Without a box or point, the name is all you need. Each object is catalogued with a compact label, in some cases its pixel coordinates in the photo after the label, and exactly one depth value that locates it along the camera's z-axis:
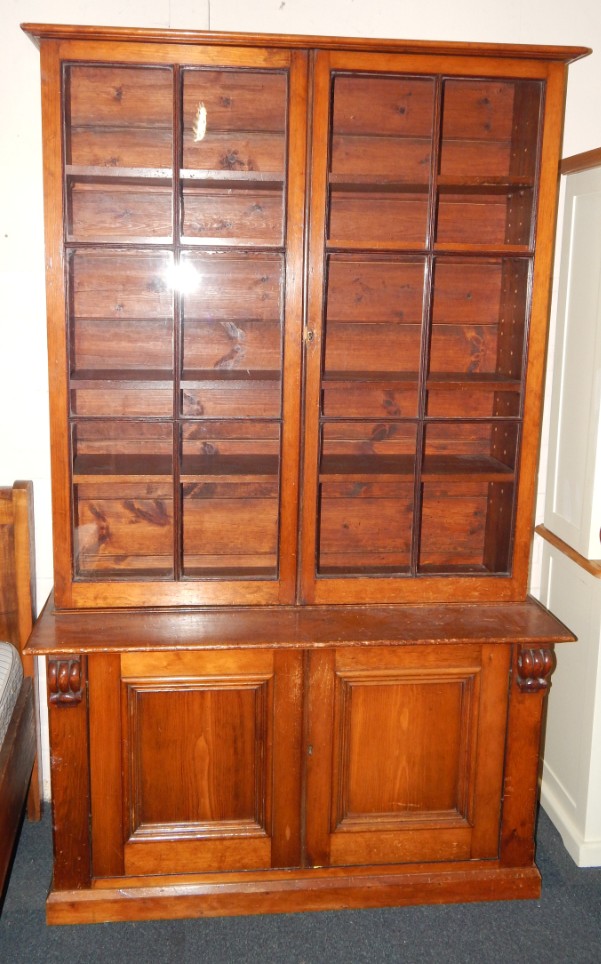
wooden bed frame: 2.33
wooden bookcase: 2.09
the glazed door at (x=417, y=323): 2.14
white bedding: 2.17
